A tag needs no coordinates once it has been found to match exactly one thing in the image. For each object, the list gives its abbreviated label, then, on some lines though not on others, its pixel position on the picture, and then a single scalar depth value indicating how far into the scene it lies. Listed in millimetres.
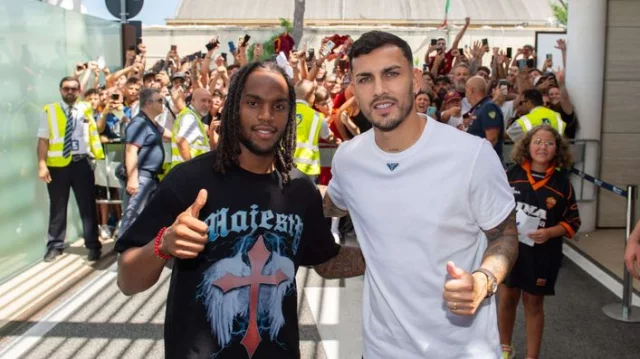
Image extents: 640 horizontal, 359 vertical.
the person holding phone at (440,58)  12172
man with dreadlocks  2322
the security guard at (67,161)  7699
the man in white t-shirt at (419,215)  2379
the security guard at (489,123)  7113
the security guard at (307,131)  7473
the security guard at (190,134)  6785
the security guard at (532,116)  7176
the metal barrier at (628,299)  5727
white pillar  8750
